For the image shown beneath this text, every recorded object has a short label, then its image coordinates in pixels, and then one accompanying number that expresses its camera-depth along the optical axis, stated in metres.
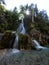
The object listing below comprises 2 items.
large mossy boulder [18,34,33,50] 4.92
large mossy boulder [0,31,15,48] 5.32
